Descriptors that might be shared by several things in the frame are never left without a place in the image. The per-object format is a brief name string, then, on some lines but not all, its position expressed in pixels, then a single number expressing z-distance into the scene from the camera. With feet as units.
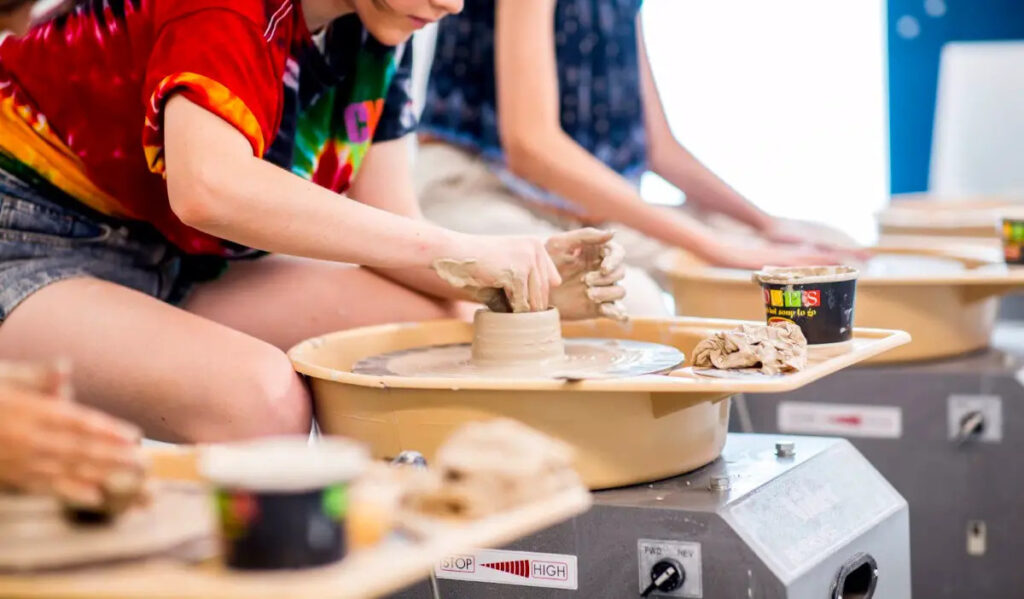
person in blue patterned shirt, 9.28
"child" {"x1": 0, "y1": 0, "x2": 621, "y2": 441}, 6.91
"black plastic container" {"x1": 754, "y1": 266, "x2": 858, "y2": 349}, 7.22
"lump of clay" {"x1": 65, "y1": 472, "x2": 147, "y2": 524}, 5.63
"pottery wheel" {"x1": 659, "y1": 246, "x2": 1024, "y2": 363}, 8.75
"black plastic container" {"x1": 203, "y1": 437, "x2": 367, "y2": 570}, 5.27
